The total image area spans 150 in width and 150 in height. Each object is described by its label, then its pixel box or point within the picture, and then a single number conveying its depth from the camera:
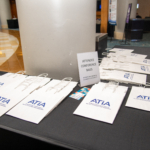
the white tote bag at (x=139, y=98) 1.01
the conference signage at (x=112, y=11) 6.03
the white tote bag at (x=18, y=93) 1.04
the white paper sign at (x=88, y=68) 1.28
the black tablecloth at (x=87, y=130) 0.74
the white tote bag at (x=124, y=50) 2.34
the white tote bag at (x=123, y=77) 1.38
